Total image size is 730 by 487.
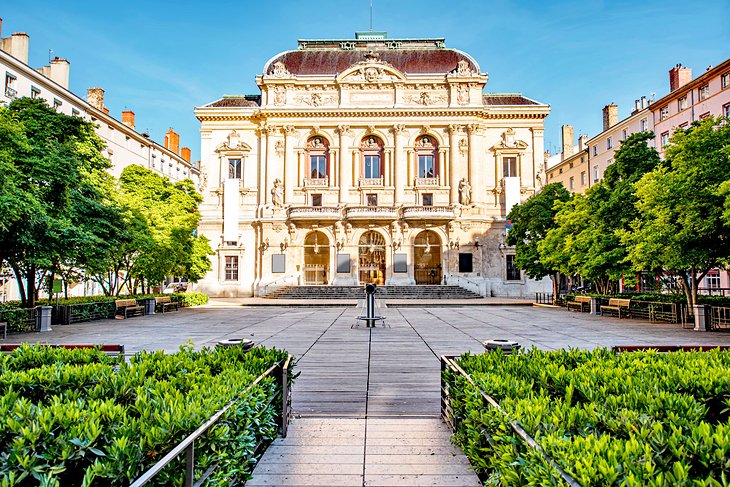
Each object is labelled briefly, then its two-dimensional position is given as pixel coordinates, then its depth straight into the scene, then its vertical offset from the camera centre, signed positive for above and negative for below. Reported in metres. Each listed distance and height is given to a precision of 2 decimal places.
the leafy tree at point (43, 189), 18.81 +3.37
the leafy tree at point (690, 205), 19.75 +2.31
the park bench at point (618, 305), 26.48 -1.98
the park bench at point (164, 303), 31.88 -1.94
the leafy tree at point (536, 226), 38.56 +3.05
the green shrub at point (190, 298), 35.56 -1.93
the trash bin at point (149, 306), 30.34 -1.94
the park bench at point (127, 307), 27.44 -1.87
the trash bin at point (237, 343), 8.57 -1.19
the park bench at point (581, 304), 31.16 -2.21
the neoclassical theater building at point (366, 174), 51.94 +9.61
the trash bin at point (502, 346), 8.67 -1.27
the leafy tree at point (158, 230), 31.48 +2.54
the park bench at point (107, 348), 9.90 -1.46
